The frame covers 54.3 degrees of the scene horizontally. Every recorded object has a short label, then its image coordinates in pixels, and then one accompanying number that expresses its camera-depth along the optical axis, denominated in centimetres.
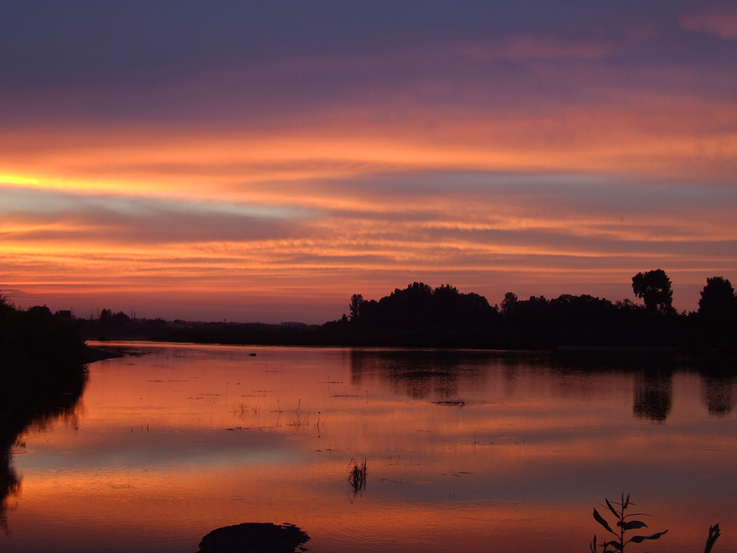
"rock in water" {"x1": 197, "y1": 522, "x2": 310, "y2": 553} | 984
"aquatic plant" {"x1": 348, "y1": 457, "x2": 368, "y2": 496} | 1395
